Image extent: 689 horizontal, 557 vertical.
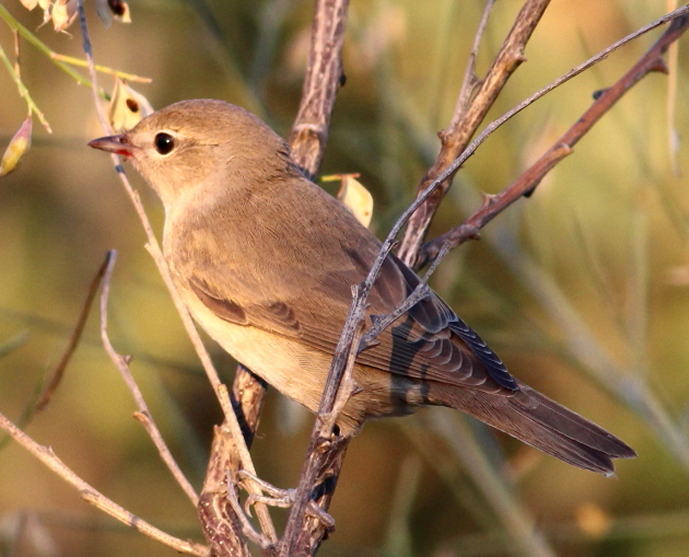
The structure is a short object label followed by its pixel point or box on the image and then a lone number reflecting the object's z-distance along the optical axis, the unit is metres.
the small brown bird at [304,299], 5.98
